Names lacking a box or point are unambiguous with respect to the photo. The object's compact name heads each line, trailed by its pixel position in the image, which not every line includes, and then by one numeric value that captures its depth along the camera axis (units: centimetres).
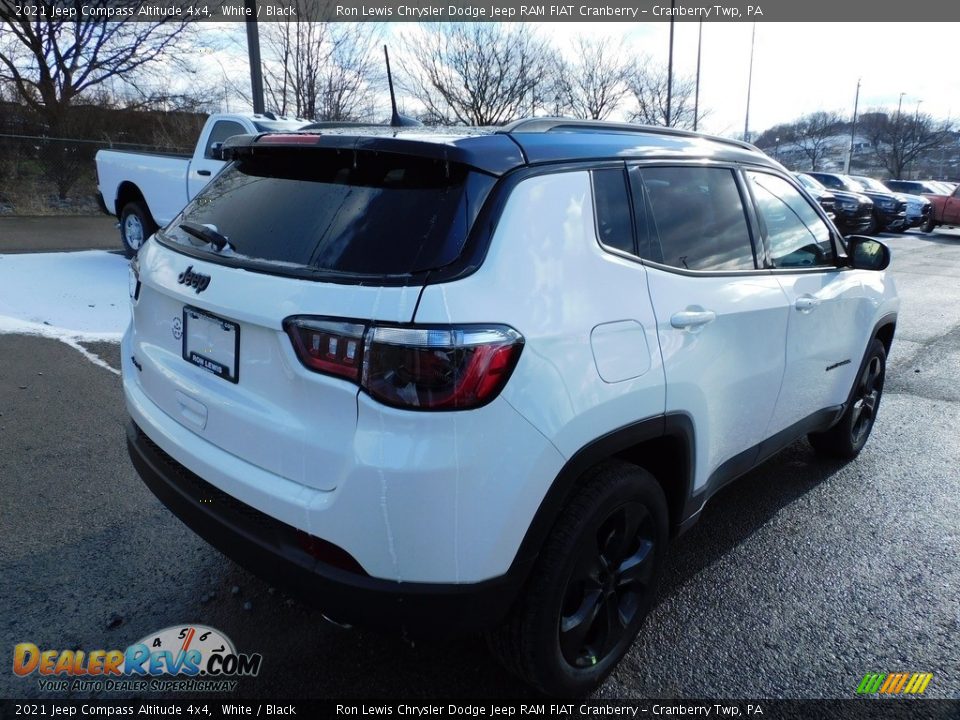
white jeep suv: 185
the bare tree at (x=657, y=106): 3362
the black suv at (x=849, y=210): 1806
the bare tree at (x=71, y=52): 2000
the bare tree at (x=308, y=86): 1812
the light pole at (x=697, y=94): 2883
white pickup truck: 860
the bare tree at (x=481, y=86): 2747
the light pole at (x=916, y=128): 6900
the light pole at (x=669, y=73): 2420
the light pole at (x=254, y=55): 1001
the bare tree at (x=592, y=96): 3123
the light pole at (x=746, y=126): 4311
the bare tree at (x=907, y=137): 6912
